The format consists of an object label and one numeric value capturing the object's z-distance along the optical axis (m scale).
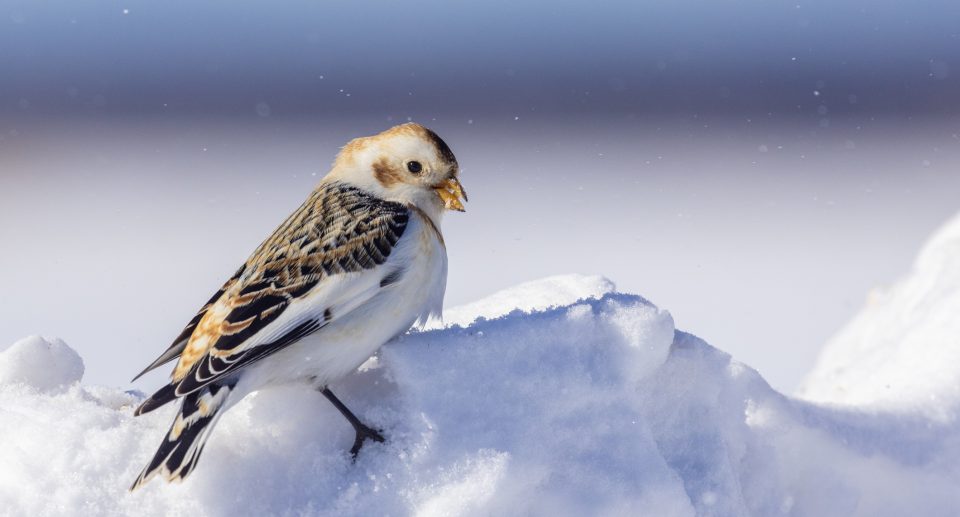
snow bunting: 4.60
